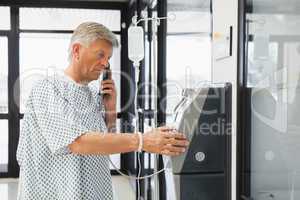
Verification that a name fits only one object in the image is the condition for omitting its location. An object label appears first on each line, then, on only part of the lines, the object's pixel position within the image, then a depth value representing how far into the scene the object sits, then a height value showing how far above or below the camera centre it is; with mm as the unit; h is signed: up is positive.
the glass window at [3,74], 5523 +260
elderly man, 1269 -150
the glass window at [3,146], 5567 -778
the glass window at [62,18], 5570 +1091
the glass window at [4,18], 5508 +1056
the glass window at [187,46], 1957 +279
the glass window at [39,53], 5578 +572
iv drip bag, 2123 +268
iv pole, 1772 -43
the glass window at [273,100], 1085 -22
